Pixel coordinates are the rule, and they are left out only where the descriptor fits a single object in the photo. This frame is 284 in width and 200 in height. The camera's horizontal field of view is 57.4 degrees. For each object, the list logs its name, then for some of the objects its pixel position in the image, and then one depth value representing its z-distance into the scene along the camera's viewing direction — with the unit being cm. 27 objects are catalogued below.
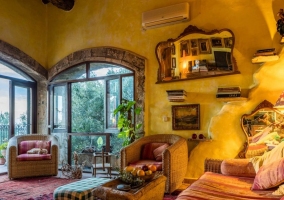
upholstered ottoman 276
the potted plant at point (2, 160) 642
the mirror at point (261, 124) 382
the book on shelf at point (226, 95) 411
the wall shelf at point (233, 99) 411
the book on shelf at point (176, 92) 461
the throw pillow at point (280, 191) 229
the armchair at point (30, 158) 480
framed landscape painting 464
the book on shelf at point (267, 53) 383
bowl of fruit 284
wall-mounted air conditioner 468
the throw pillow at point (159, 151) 423
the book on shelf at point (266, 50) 385
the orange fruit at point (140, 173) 285
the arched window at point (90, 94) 543
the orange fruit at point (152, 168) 305
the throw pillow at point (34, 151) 505
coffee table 245
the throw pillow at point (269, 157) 272
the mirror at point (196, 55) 441
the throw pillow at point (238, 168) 306
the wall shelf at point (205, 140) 438
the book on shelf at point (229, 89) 414
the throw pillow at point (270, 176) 236
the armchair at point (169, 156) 380
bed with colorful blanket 233
